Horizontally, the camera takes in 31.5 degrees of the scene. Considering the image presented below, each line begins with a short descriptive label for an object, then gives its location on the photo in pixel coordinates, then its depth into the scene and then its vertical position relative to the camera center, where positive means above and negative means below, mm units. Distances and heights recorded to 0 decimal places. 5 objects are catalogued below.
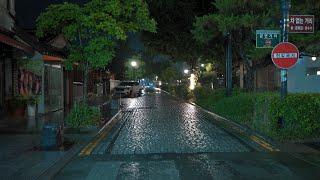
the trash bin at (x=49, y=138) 13570 -1205
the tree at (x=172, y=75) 85819 +1972
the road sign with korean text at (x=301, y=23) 15820 +1785
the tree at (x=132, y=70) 80438 +2543
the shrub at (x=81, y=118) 18984 -1019
